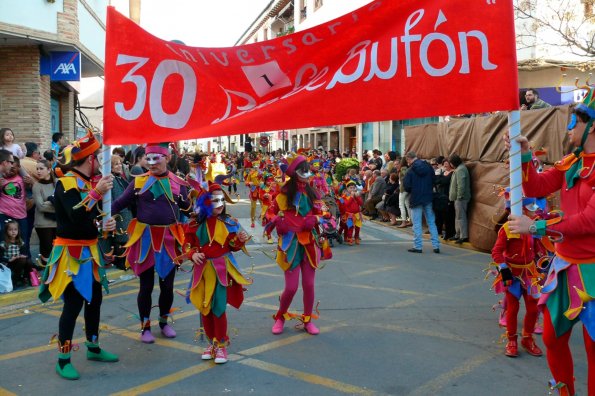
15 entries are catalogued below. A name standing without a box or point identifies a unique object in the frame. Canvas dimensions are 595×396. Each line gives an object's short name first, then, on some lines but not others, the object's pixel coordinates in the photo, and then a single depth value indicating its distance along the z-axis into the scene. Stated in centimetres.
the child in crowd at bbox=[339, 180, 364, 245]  1170
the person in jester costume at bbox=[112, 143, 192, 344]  538
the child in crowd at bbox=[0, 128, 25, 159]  912
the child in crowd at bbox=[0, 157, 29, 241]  764
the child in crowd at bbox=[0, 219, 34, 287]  750
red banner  380
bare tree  1614
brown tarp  916
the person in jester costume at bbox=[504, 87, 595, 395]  334
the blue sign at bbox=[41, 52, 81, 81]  1390
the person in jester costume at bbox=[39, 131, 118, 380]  455
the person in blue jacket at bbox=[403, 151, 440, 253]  1077
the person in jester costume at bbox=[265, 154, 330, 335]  577
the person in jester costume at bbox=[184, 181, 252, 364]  489
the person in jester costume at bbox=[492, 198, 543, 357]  511
